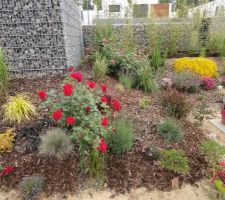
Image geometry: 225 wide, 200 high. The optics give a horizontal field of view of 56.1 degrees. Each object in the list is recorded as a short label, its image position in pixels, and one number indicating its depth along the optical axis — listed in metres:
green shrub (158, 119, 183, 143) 2.67
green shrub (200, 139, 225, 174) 2.30
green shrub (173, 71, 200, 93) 4.65
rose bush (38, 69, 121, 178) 1.96
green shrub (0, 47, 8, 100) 3.13
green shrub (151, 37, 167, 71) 5.80
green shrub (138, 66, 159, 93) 4.28
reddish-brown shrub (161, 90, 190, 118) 3.23
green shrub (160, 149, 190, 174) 2.23
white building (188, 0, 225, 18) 7.35
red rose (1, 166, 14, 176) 2.04
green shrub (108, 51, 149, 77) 4.64
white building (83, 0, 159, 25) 7.19
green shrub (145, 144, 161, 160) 2.37
